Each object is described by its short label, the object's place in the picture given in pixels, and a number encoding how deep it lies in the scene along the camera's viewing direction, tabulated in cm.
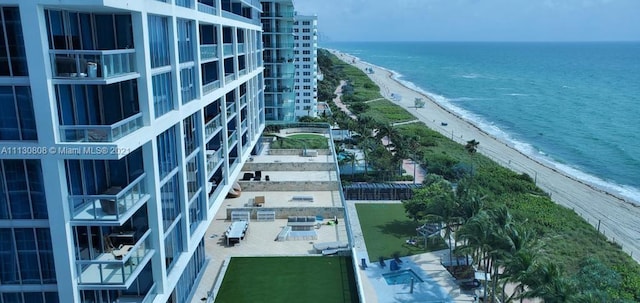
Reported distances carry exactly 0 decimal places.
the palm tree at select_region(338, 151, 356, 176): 5473
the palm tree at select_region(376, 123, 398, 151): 6141
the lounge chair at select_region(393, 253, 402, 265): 3369
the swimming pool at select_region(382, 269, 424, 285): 3152
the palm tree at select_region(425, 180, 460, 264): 3235
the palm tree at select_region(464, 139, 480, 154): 6656
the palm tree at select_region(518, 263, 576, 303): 2072
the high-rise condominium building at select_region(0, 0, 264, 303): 1317
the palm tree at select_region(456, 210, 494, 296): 2641
